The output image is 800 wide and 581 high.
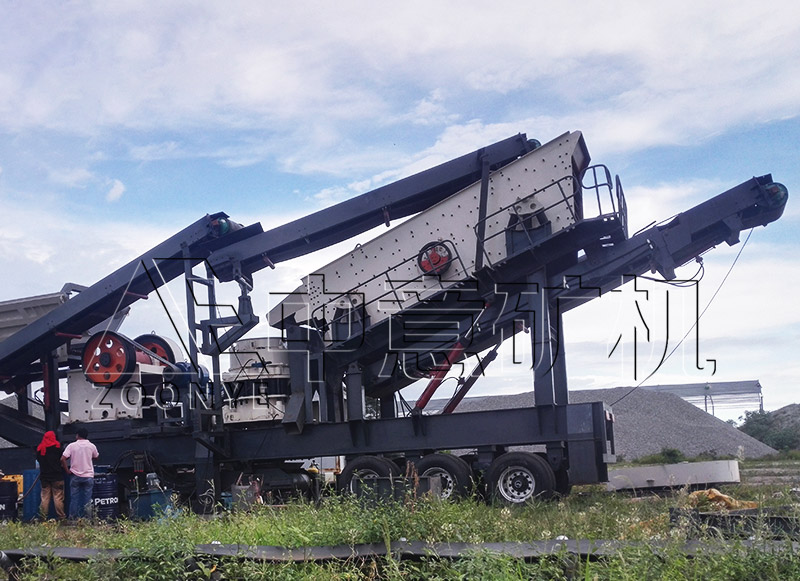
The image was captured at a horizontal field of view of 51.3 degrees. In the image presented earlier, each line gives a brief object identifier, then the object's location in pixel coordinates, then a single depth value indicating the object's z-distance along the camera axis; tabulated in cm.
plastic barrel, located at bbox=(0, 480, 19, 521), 1412
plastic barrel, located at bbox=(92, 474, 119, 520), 1348
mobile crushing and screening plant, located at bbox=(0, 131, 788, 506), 1298
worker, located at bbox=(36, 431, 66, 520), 1395
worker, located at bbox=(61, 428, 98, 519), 1305
